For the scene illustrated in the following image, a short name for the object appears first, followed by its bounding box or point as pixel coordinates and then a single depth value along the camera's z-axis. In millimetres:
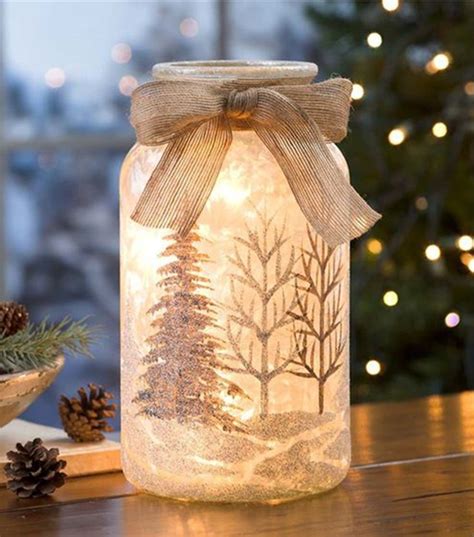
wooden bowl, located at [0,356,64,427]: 1235
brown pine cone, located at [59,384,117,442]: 1299
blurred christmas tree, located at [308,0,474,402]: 2583
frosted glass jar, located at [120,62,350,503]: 1175
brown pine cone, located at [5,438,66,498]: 1213
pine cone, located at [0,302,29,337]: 1259
